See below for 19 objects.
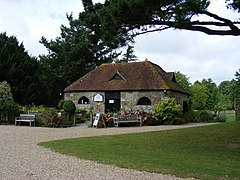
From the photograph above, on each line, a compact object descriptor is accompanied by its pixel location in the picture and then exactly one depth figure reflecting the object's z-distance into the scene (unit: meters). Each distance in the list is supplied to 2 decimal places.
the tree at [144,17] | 8.28
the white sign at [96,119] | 21.87
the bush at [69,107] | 23.94
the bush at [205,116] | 29.97
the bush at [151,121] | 23.64
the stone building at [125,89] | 29.27
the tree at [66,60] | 39.81
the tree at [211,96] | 59.64
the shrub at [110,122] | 22.52
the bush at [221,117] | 29.47
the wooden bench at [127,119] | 22.36
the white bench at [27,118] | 22.58
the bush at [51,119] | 21.86
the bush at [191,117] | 28.48
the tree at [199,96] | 54.44
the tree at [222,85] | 90.88
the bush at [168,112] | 24.17
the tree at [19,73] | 33.47
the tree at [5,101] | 23.70
